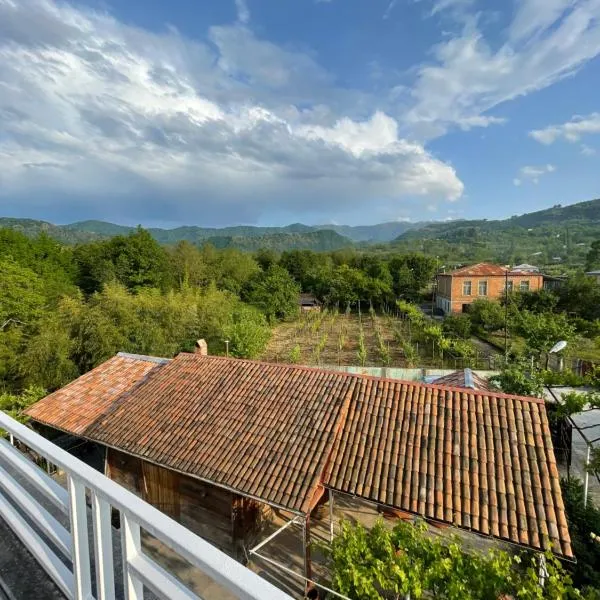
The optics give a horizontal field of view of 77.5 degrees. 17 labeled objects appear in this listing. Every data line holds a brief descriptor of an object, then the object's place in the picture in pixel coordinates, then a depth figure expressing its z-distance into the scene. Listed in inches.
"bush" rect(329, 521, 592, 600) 121.6
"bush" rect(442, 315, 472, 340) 1015.6
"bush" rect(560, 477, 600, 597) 224.2
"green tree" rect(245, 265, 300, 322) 1409.9
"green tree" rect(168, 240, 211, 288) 1567.7
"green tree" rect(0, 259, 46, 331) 749.3
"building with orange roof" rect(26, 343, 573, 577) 218.8
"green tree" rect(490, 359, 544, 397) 393.4
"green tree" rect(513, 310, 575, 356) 627.5
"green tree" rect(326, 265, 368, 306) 1662.2
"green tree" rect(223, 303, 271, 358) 760.3
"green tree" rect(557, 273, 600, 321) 1096.2
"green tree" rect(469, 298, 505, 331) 1075.9
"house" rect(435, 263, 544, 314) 1355.8
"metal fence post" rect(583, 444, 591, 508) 284.0
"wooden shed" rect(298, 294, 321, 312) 1664.7
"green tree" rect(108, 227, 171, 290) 1373.0
